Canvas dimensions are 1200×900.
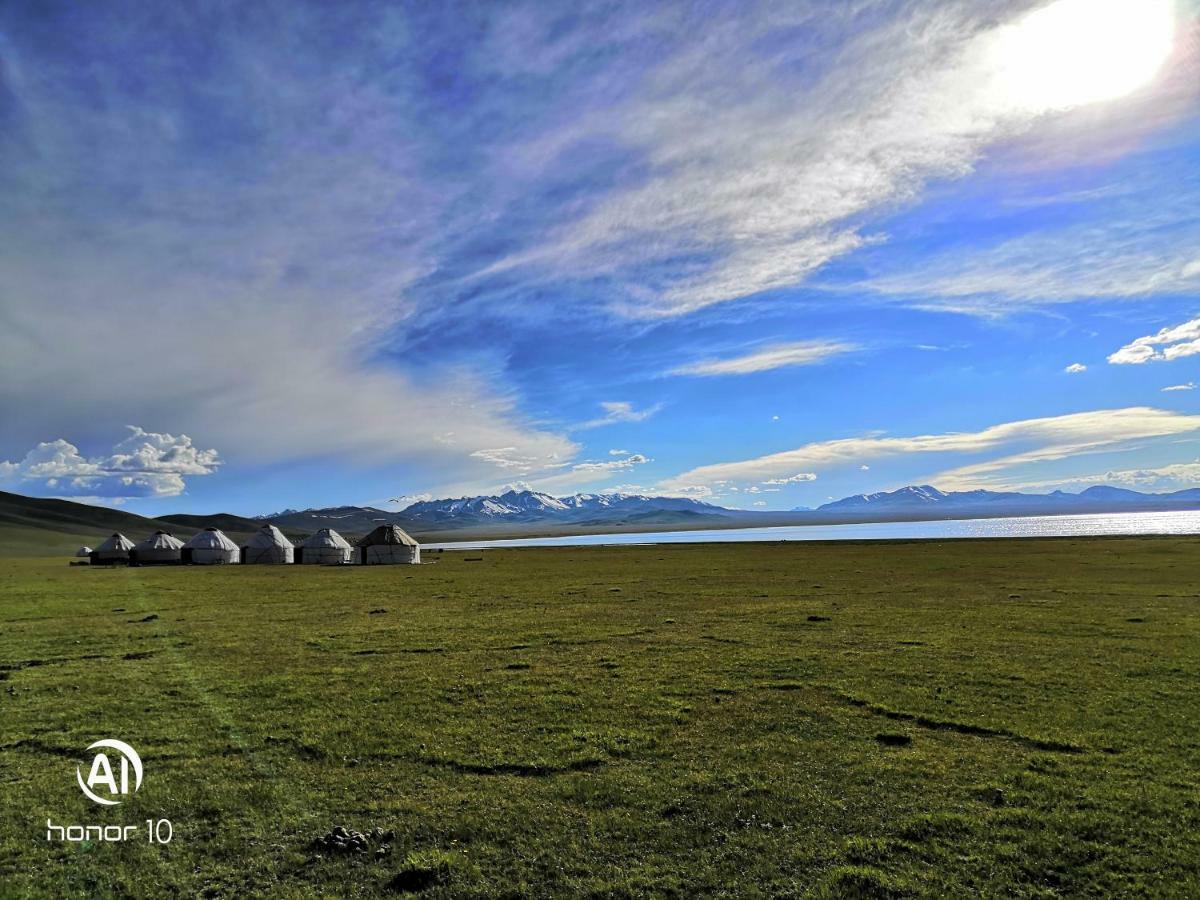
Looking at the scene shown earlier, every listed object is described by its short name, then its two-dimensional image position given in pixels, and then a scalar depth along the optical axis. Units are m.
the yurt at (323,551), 81.62
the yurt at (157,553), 85.50
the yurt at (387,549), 81.75
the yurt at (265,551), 86.88
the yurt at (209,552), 85.00
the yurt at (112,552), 86.00
